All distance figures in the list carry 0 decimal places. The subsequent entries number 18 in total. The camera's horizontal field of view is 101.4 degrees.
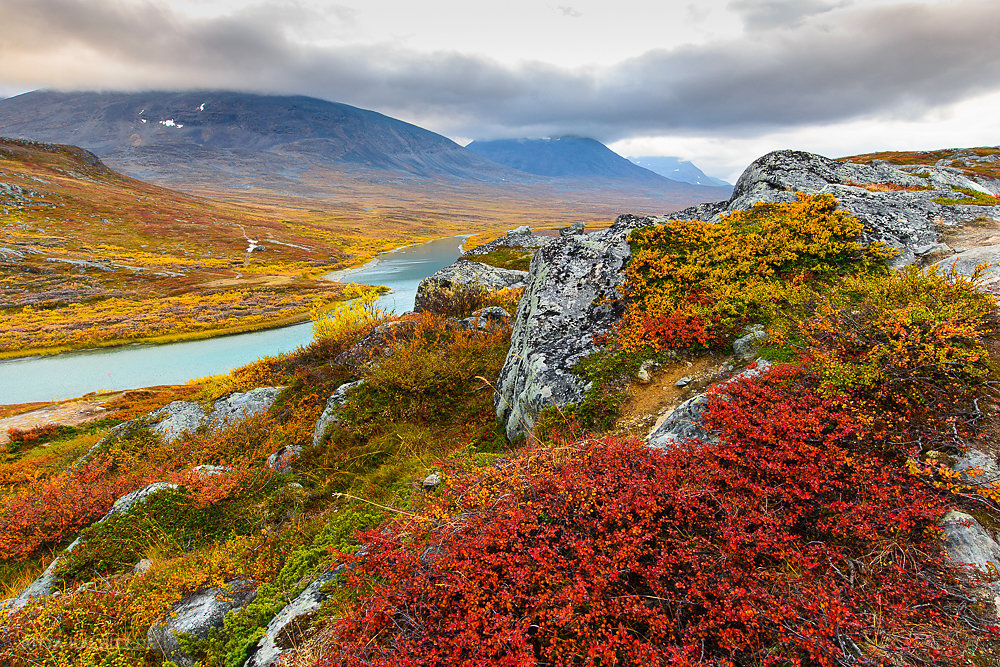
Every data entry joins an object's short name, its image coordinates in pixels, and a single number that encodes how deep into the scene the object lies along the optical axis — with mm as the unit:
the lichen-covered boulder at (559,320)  8375
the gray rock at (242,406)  13711
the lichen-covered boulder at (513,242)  48625
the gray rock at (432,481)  6370
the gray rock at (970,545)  3098
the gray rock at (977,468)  3623
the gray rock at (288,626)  4316
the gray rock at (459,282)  22469
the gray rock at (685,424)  5457
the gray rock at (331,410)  10508
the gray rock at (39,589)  6085
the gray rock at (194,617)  4945
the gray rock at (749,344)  7164
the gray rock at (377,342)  14570
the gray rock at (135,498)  7539
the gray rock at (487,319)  15195
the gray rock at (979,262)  6904
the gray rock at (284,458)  9488
